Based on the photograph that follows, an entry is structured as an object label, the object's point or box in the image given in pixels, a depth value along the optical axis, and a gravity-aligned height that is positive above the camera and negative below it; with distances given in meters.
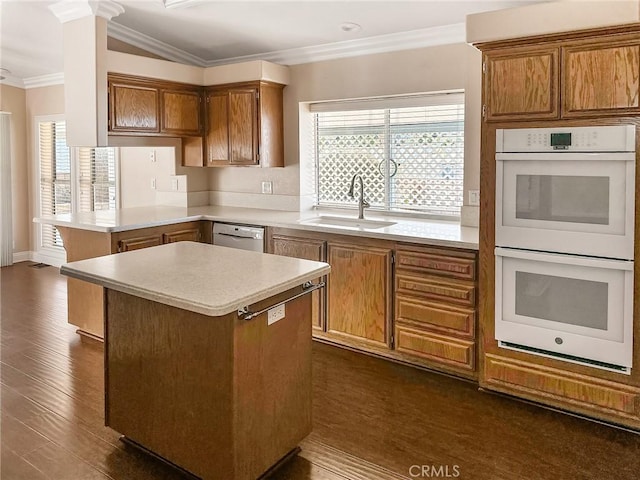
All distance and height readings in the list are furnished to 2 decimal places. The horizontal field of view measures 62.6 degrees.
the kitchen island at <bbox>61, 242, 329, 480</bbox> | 2.07 -0.64
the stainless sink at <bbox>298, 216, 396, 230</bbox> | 4.11 -0.12
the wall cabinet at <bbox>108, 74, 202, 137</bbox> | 4.17 +0.85
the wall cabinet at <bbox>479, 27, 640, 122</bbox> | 2.55 +0.67
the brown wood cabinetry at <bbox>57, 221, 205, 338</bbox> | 3.89 -0.31
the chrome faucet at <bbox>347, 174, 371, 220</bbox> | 4.24 +0.04
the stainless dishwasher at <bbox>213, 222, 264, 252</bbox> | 4.25 -0.24
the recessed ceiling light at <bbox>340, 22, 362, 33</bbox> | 3.85 +1.33
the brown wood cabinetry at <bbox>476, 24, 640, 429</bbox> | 2.56 +0.15
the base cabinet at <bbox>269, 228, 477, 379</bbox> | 3.25 -0.62
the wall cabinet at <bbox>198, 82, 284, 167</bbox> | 4.54 +0.73
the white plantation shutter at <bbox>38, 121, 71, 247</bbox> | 6.54 +0.44
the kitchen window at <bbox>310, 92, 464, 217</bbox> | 4.02 +0.46
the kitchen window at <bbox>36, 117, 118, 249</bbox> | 6.09 +0.37
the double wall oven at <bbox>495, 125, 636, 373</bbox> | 2.61 -0.19
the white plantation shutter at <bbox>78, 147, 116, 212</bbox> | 6.00 +0.34
